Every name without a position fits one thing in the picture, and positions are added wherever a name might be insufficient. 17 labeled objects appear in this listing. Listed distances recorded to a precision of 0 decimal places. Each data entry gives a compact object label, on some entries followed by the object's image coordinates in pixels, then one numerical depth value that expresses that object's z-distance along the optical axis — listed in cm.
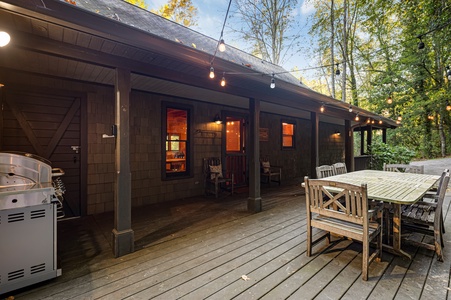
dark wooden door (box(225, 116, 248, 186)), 629
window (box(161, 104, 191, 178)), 474
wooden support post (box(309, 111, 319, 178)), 538
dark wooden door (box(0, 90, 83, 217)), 316
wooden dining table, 223
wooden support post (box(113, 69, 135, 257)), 244
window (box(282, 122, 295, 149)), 794
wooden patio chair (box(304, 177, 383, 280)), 202
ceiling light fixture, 161
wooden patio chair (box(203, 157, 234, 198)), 517
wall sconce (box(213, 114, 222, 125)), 556
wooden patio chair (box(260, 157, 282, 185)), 658
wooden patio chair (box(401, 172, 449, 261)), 237
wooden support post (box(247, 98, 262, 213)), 404
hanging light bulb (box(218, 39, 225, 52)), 239
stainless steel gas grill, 175
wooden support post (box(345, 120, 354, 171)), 683
